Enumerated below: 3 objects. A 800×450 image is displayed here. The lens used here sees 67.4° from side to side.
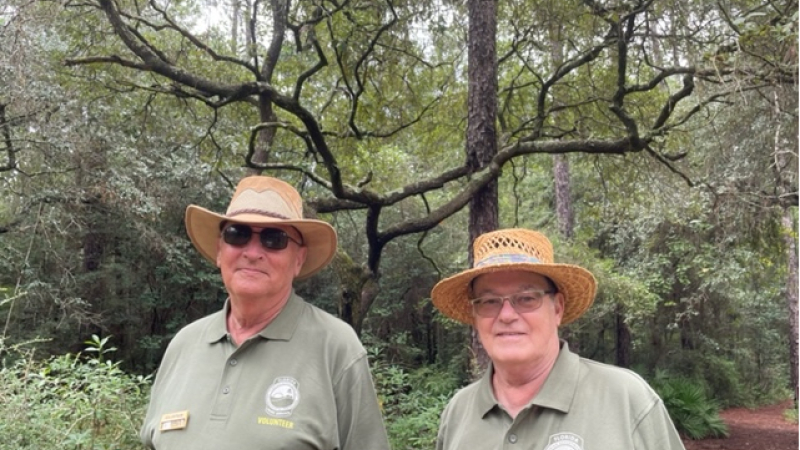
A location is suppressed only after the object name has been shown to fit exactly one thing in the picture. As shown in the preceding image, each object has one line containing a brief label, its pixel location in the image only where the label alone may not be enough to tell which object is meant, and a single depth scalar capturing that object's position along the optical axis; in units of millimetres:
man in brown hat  2107
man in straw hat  1692
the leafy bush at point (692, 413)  11609
